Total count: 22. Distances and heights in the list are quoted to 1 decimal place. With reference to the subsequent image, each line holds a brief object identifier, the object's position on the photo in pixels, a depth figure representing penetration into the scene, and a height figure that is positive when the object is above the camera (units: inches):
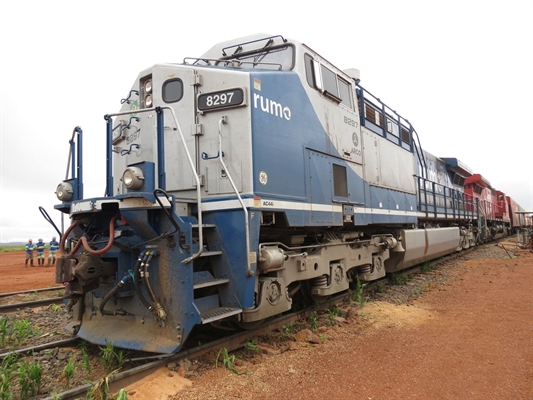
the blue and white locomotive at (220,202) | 160.9 +12.6
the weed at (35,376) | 138.0 -47.7
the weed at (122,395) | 124.8 -50.1
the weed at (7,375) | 129.7 -49.5
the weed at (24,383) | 135.5 -49.4
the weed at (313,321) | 217.8 -52.5
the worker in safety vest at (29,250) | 819.4 -27.7
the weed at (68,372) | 144.1 -48.9
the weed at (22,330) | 207.2 -49.5
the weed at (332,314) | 231.5 -52.5
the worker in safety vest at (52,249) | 780.6 -26.8
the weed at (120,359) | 157.9 -49.3
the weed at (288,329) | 206.9 -52.7
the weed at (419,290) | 324.3 -56.3
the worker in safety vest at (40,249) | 826.6 -26.7
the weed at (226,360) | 158.6 -52.4
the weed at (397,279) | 369.1 -51.1
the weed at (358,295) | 274.4 -48.4
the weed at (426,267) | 454.0 -50.4
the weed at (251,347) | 180.7 -52.6
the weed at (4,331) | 200.0 -48.5
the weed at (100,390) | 128.2 -49.7
